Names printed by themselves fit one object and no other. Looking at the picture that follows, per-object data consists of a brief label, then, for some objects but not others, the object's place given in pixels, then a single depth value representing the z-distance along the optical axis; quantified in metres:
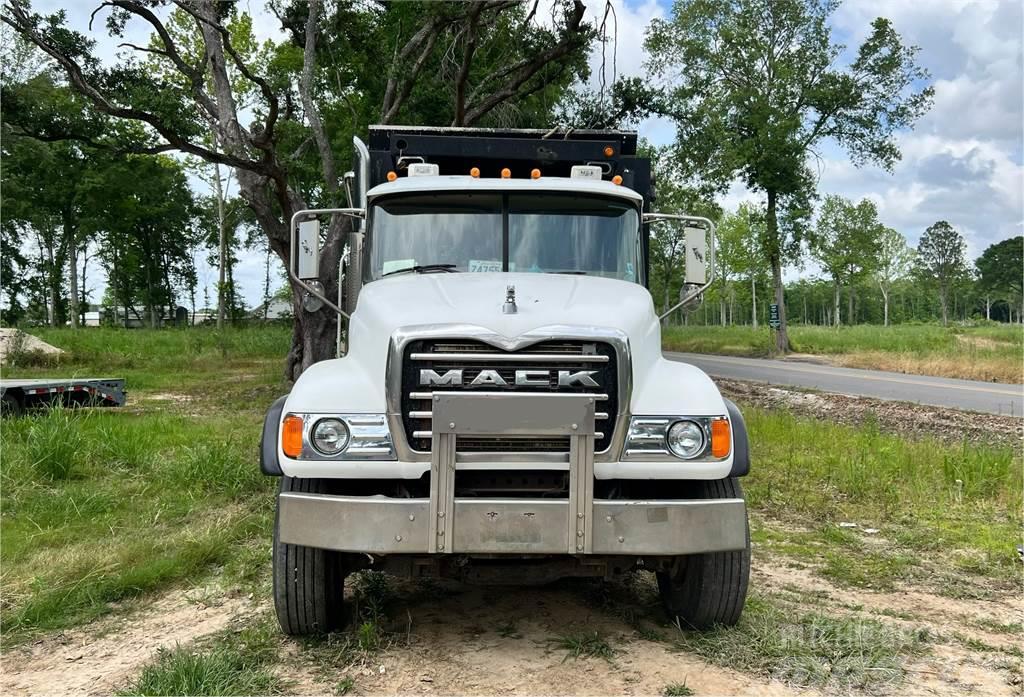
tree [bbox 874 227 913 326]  60.69
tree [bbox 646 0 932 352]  25.25
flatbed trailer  9.83
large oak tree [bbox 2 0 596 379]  12.40
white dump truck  3.42
